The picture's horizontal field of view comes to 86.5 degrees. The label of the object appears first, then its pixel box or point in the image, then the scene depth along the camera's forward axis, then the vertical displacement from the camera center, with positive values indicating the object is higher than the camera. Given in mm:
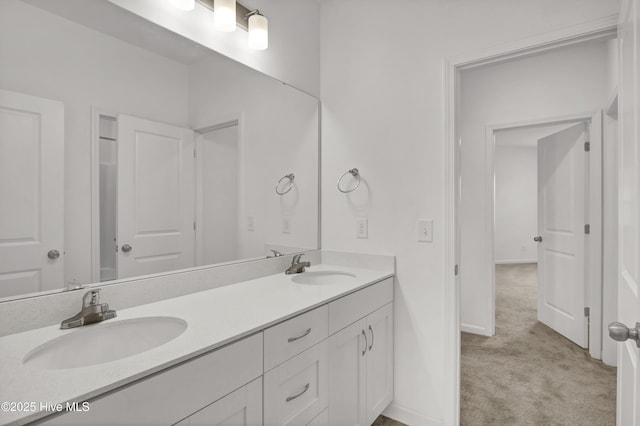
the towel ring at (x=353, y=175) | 2100 +221
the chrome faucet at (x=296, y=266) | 1969 -322
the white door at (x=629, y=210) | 881 +3
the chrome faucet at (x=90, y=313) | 1055 -329
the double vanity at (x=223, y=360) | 754 -422
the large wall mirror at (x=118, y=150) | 1064 +242
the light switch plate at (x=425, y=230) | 1870 -106
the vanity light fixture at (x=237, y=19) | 1552 +932
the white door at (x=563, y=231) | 2932 -188
